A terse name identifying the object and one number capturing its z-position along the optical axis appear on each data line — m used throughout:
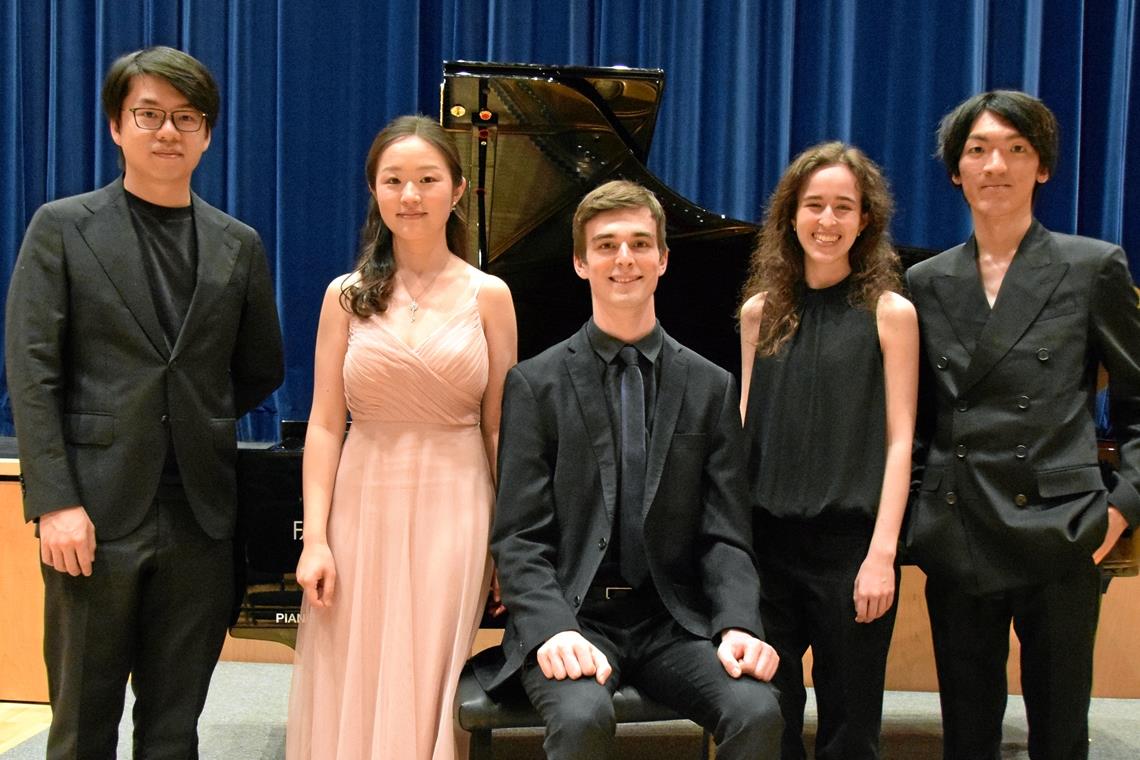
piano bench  2.10
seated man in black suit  2.13
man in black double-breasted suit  2.25
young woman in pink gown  2.27
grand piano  2.67
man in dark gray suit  2.19
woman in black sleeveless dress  2.29
